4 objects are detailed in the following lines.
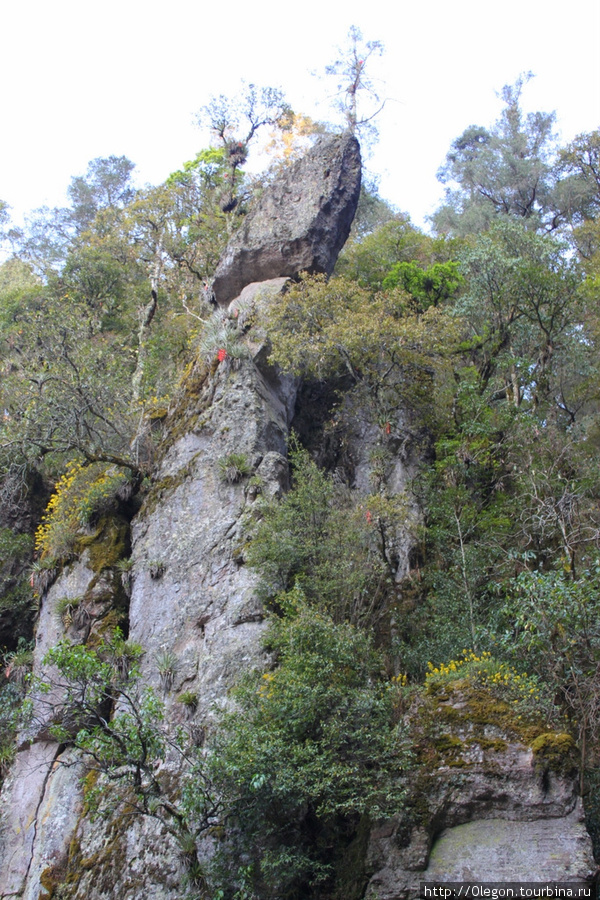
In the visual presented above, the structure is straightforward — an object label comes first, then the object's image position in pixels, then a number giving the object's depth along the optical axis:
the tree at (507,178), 33.44
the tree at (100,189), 40.00
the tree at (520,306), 18.45
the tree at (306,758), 9.41
